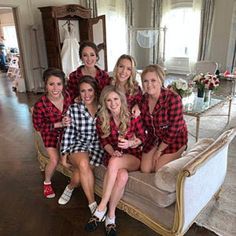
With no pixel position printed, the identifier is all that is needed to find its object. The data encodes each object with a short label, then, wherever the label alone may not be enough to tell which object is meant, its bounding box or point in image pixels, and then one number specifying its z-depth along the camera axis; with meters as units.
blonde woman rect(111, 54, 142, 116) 2.11
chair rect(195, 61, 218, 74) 5.03
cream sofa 1.44
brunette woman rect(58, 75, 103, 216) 1.98
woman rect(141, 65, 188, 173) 1.91
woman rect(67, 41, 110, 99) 2.29
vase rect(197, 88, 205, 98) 3.47
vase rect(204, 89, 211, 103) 3.46
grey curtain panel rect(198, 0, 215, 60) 6.51
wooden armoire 5.30
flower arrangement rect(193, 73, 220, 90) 3.31
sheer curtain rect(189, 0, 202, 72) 6.76
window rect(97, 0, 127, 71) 7.04
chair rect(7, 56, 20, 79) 8.66
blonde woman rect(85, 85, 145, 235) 1.78
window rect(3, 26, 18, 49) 10.53
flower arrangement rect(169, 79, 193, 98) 3.30
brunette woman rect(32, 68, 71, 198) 2.11
